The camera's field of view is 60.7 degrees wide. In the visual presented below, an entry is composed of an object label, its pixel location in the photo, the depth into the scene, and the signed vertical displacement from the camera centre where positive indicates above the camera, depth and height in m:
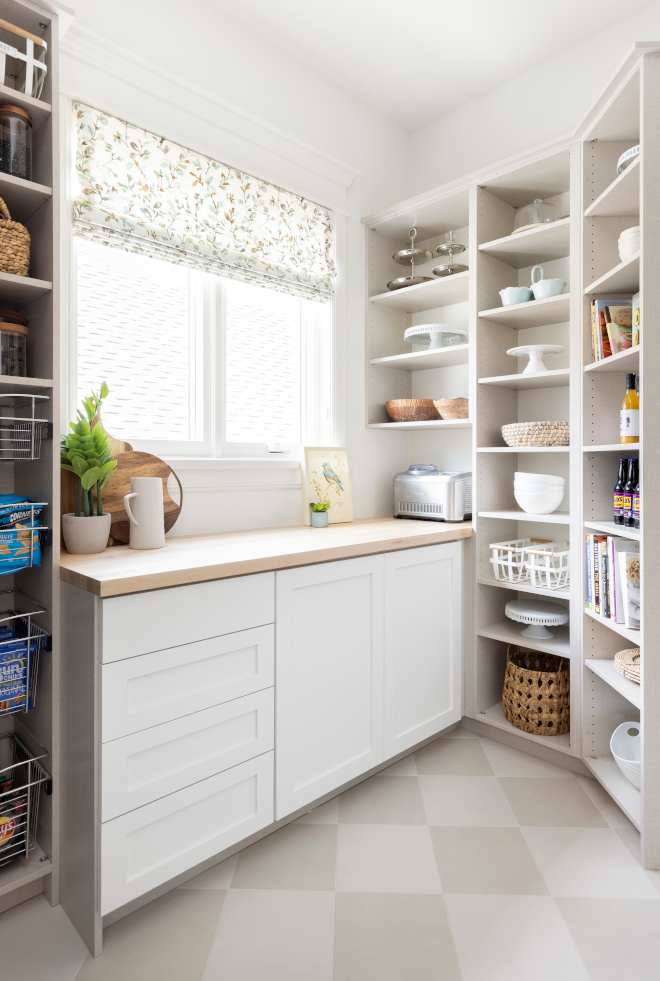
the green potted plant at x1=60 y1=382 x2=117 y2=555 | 1.60 +0.05
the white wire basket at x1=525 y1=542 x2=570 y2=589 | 2.09 -0.30
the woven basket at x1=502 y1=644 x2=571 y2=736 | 2.15 -0.82
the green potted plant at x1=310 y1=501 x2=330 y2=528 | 2.37 -0.12
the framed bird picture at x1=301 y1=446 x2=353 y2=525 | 2.42 +0.03
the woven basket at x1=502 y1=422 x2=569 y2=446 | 2.10 +0.20
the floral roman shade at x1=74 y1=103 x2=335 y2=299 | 1.83 +1.02
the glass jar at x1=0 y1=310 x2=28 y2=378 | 1.40 +0.36
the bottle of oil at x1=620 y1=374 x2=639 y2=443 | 1.73 +0.22
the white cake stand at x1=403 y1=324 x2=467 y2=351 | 2.51 +0.70
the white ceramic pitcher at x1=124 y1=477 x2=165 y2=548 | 1.70 -0.07
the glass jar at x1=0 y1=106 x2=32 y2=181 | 1.40 +0.87
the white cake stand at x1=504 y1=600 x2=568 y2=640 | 2.18 -0.50
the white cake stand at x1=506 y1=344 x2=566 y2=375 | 2.15 +0.52
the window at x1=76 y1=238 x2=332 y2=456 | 1.95 +0.52
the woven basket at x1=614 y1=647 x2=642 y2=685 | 1.73 -0.56
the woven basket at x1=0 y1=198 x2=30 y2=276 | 1.37 +0.60
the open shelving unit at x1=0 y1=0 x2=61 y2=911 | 1.41 +0.31
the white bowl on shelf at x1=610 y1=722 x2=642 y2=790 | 1.82 -0.86
